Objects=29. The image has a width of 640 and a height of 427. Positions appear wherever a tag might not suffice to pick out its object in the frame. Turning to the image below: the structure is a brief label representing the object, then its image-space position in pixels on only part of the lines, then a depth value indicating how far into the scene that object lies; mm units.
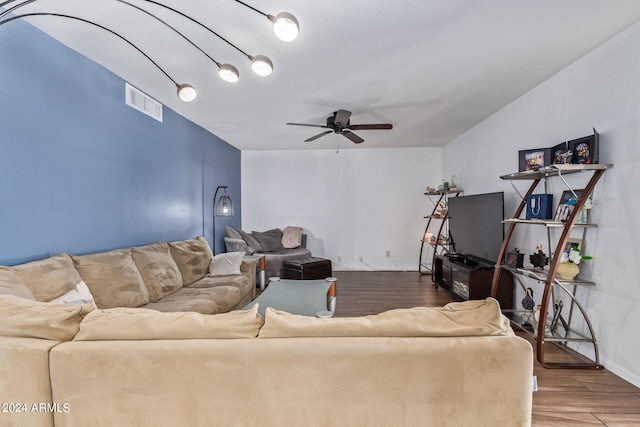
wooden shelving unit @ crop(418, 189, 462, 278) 5305
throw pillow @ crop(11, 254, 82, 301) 1778
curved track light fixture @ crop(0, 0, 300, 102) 1469
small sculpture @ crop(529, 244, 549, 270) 2771
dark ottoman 4727
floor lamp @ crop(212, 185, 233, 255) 4457
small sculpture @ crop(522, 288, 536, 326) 2977
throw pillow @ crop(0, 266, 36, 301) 1555
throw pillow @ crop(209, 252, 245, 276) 3664
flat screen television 3592
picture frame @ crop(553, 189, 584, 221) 2480
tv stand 3578
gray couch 5066
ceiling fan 3550
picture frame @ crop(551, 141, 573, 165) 2512
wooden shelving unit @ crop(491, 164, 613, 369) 2283
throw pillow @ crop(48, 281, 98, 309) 1831
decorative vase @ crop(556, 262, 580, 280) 2432
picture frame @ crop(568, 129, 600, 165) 2348
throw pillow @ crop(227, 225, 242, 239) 5230
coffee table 2566
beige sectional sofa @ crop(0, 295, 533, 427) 1048
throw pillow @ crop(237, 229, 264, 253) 5387
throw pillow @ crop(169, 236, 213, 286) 3309
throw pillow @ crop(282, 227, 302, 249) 5898
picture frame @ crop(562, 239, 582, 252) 2535
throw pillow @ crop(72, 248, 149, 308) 2193
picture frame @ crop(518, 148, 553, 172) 2752
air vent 2959
